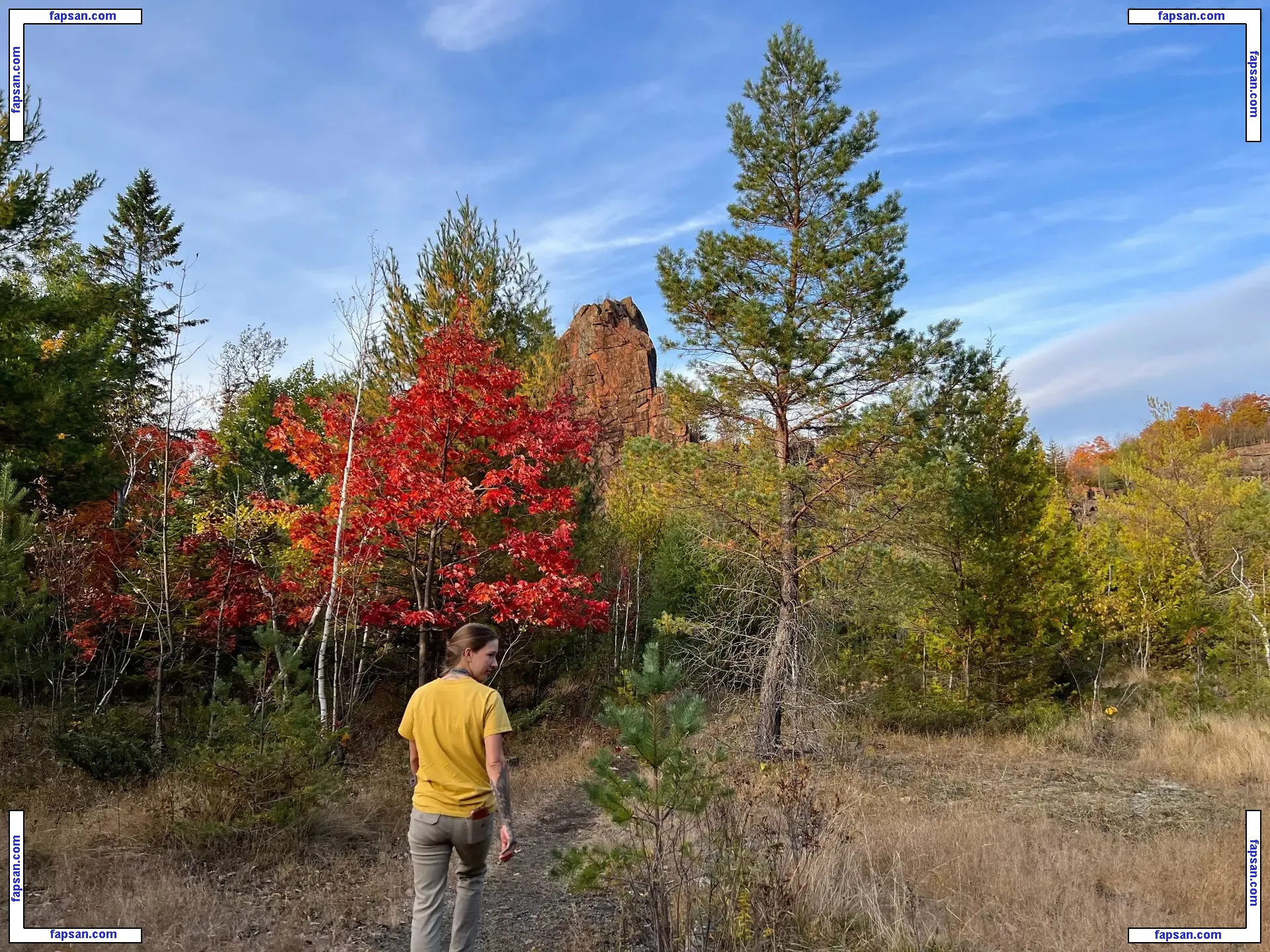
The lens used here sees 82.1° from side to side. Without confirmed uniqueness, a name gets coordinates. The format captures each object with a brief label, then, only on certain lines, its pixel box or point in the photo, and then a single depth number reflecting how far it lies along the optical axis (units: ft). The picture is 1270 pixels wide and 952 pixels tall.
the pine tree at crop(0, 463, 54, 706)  20.89
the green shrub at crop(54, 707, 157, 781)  24.35
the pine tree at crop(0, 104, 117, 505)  38.04
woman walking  11.51
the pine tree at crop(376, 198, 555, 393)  38.42
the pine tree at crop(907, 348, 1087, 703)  44.37
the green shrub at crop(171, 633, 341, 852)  19.06
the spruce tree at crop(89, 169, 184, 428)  69.15
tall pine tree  32.45
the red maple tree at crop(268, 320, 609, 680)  30.19
